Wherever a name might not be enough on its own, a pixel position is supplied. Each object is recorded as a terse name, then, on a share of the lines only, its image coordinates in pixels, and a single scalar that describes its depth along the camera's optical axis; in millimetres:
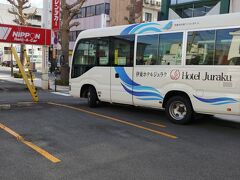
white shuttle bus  7387
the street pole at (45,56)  17062
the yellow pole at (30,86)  12050
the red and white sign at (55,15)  16969
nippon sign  14641
